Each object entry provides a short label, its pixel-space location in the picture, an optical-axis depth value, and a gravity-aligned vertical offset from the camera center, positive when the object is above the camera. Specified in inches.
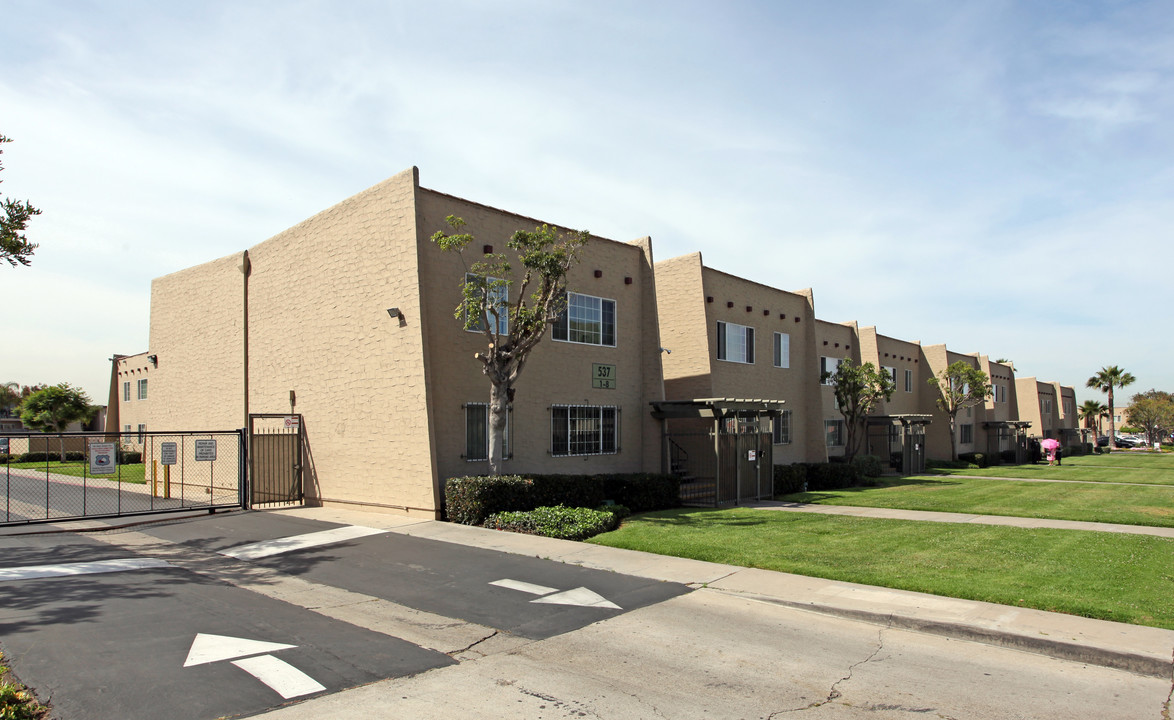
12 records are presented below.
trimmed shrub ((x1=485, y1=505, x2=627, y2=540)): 525.7 -75.9
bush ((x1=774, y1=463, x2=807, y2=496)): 898.1 -82.8
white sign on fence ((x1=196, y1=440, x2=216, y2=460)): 692.1 -19.5
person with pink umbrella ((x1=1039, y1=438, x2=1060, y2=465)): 1811.0 -105.3
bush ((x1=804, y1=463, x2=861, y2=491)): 1019.9 -89.9
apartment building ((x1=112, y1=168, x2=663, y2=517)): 630.5 +69.5
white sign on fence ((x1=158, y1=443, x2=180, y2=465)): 658.8 -20.5
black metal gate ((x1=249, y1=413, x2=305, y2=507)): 747.4 -37.1
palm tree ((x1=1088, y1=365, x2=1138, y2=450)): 3321.9 +111.5
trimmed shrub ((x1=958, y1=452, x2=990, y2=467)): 1697.8 -117.8
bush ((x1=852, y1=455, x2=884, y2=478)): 1090.7 -82.7
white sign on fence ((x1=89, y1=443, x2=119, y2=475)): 589.9 -21.0
